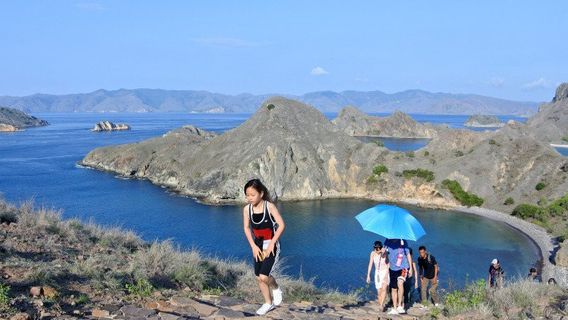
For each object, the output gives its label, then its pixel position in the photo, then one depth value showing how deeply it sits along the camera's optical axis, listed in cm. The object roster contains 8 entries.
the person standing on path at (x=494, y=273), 1517
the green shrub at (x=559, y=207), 5084
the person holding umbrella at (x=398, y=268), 971
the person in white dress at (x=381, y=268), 998
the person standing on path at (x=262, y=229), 733
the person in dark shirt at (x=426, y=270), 1332
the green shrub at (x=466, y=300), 893
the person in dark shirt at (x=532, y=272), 1913
